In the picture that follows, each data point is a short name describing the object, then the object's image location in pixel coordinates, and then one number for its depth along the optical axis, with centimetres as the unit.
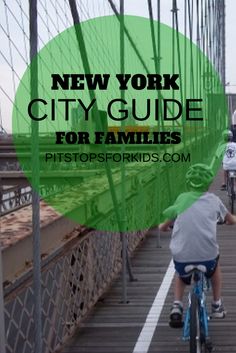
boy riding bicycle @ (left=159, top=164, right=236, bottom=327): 415
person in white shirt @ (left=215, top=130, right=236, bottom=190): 1119
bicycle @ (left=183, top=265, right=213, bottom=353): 392
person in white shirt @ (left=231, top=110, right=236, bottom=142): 1400
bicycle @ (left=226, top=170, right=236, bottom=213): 1123
